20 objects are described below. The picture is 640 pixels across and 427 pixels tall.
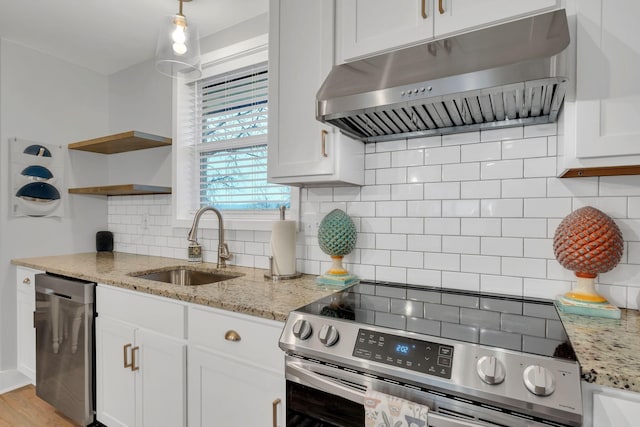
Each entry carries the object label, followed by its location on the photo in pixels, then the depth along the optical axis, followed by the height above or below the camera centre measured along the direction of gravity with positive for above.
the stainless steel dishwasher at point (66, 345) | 1.92 -0.81
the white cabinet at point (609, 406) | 0.78 -0.45
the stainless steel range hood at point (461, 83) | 0.98 +0.39
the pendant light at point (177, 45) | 1.68 +0.81
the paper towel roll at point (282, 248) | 1.79 -0.21
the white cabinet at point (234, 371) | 1.26 -0.63
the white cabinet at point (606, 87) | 1.00 +0.37
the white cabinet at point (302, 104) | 1.54 +0.49
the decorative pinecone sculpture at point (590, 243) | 1.15 -0.11
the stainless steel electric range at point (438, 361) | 0.81 -0.41
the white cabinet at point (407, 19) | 1.15 +0.69
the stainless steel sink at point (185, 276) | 2.11 -0.44
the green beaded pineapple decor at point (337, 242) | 1.65 -0.16
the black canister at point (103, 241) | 2.95 -0.29
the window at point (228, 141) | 2.26 +0.46
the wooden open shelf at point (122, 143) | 2.43 +0.49
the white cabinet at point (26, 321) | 2.35 -0.81
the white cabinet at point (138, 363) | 1.54 -0.76
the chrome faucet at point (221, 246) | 2.16 -0.24
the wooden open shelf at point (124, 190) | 2.41 +0.13
